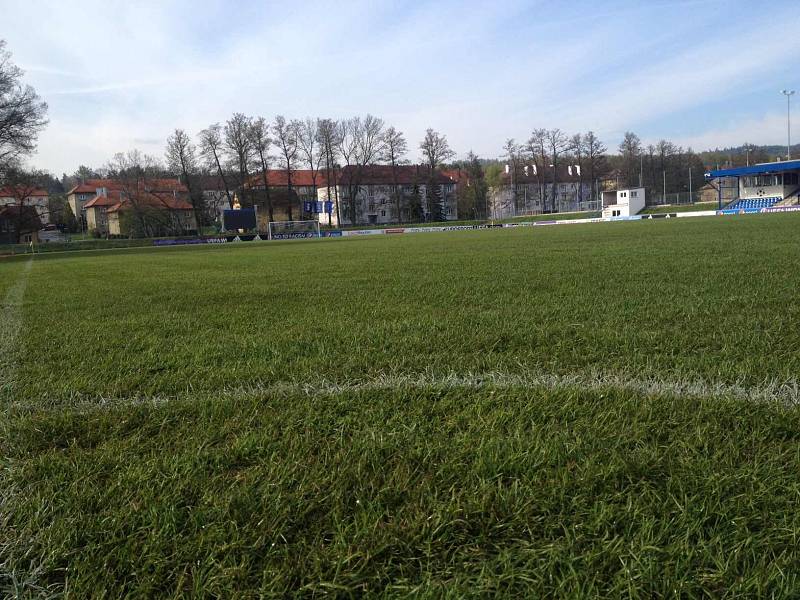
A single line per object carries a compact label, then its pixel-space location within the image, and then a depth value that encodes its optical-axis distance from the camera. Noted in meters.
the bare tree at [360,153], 70.38
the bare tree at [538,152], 81.69
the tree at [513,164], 82.00
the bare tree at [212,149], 61.69
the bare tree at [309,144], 67.19
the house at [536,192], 89.62
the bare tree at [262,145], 63.03
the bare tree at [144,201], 59.69
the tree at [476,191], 80.75
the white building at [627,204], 63.80
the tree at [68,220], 84.00
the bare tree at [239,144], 62.31
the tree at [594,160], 82.69
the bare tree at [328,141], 67.62
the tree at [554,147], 81.69
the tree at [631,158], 87.69
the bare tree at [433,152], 75.25
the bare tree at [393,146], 71.19
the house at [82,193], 93.75
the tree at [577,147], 82.38
